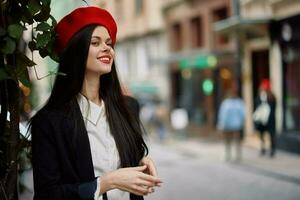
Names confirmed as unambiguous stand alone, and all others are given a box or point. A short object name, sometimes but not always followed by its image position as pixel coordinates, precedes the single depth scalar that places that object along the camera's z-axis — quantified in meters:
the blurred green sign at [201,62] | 24.03
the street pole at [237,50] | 20.47
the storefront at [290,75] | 18.72
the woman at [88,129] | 2.60
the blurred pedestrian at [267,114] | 17.31
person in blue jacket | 17.19
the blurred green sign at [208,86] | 25.69
